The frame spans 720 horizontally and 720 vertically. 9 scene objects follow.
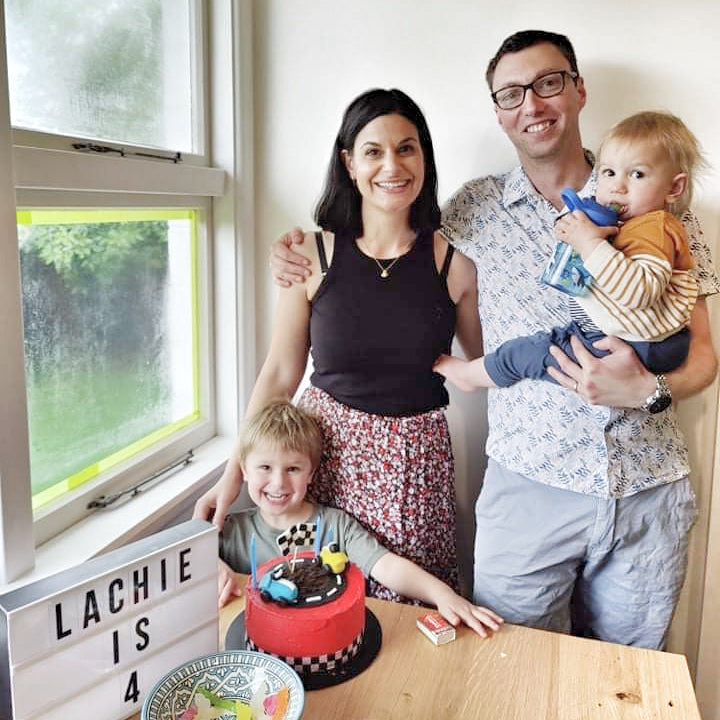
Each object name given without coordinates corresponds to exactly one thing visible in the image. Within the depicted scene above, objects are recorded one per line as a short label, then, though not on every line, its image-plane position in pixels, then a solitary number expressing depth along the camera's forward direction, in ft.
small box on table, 4.08
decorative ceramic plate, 3.16
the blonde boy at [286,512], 4.99
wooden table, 3.56
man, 4.88
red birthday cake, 3.64
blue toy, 3.73
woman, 5.45
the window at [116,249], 4.42
